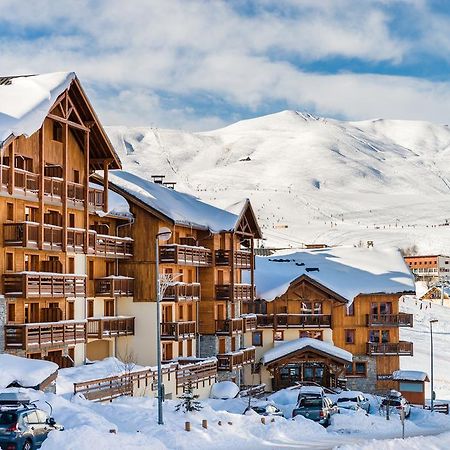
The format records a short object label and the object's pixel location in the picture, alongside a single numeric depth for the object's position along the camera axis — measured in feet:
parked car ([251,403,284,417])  164.37
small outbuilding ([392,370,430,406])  243.40
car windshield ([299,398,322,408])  159.22
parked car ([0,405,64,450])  90.79
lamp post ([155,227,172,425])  115.85
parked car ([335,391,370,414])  187.79
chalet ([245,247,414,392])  240.73
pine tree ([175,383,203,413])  134.10
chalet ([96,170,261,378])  189.37
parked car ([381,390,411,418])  190.80
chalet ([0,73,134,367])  142.61
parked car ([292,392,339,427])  156.46
